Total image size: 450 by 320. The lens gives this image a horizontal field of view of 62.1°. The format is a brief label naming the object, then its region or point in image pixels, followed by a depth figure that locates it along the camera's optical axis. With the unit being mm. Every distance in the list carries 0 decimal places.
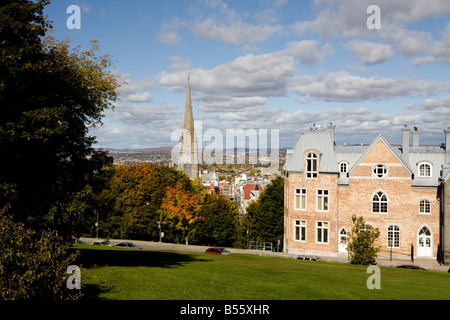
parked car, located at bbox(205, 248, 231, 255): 44656
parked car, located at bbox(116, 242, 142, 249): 48762
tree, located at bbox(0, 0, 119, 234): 16109
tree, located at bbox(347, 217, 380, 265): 31188
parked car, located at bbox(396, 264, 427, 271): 33438
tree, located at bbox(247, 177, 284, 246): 64562
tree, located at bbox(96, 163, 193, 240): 60750
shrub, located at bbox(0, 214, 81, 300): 9703
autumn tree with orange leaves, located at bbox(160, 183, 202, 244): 56375
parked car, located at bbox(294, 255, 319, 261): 38219
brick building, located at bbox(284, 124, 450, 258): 38969
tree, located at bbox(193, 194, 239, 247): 70375
